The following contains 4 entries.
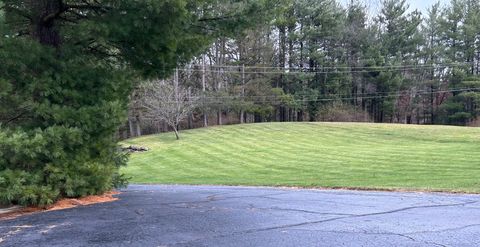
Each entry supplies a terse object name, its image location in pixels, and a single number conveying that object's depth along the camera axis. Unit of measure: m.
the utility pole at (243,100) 53.41
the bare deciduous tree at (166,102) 40.31
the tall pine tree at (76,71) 8.93
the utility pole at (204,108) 50.83
